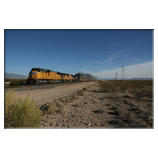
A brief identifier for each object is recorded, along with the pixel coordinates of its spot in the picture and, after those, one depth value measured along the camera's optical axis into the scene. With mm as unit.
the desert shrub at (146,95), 9212
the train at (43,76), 17425
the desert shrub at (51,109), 4916
